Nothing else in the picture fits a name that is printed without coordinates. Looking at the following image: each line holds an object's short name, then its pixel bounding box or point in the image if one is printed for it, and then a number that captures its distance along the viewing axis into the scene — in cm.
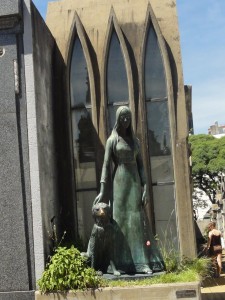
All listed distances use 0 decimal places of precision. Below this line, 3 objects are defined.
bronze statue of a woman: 866
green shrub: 821
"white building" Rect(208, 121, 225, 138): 7996
